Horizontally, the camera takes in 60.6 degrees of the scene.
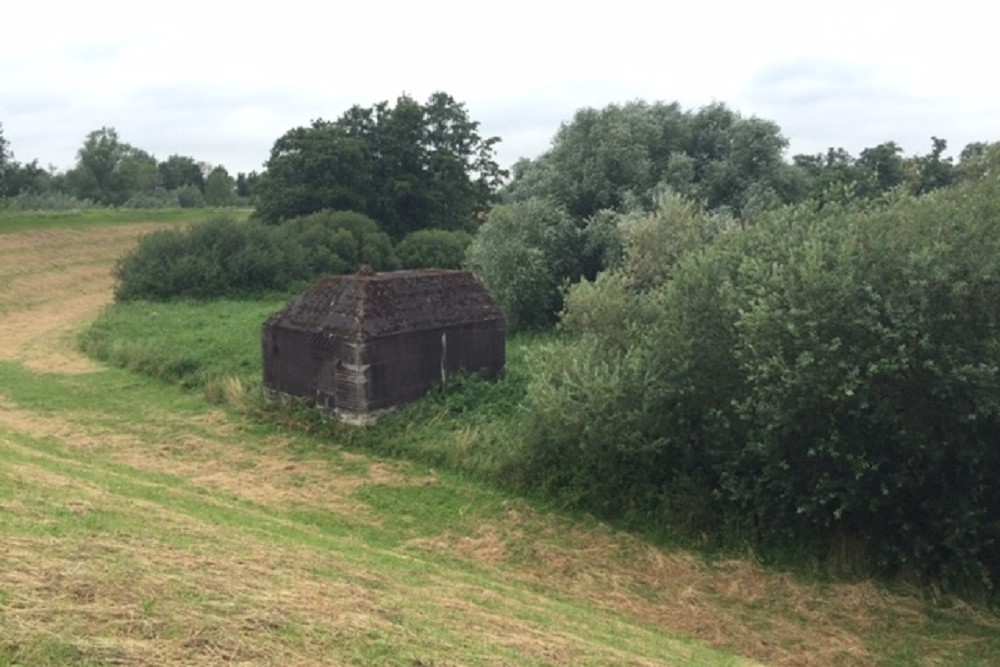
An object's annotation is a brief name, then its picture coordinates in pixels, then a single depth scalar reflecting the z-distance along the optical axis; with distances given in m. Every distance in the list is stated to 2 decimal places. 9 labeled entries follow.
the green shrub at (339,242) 44.34
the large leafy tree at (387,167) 48.47
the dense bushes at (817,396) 11.85
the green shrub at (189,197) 86.19
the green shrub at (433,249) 45.66
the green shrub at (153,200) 74.38
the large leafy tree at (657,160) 30.91
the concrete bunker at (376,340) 18.66
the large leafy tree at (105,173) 83.31
